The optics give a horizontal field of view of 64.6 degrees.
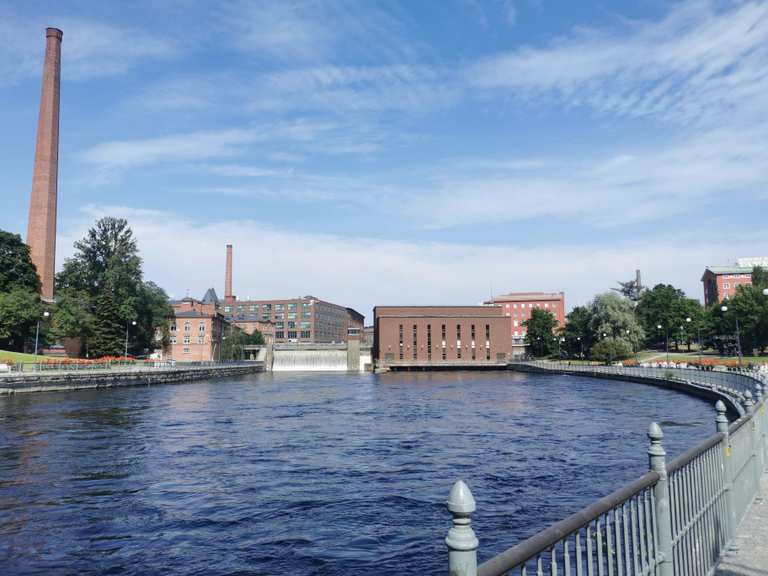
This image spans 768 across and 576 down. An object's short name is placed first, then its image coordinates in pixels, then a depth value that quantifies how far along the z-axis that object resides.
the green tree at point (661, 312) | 124.62
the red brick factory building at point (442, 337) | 131.00
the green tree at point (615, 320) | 107.44
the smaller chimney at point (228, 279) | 160.55
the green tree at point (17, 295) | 73.38
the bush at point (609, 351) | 98.56
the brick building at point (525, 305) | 188.50
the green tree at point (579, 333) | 117.88
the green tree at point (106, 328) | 88.75
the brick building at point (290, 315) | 191.25
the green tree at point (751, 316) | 96.94
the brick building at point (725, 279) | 147.50
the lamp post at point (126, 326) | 88.05
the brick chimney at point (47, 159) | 81.25
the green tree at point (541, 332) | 139.50
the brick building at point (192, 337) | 123.56
